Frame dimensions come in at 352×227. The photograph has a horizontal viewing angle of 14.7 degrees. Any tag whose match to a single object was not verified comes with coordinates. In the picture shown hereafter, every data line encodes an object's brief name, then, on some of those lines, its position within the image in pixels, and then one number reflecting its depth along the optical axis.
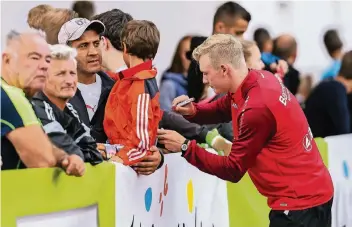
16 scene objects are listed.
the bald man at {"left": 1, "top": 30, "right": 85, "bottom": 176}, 6.48
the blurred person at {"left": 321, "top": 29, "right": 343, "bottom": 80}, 17.50
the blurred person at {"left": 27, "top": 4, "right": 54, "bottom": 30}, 8.88
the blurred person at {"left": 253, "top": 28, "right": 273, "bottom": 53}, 14.80
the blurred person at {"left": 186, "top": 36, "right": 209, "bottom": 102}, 10.58
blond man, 8.03
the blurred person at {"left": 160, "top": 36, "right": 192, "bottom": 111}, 12.22
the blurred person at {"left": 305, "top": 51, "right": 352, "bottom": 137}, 12.89
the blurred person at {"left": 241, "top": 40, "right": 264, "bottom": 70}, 10.29
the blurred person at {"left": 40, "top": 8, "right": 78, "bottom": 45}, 8.63
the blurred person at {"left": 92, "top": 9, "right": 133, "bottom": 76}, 8.98
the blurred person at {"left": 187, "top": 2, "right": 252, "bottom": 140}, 10.61
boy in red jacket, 7.89
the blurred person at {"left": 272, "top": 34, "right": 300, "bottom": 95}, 14.30
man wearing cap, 8.43
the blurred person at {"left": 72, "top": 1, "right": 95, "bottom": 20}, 11.67
